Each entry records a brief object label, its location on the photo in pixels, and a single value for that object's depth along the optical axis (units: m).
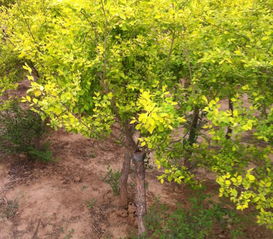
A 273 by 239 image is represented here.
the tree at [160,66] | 3.39
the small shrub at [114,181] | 7.37
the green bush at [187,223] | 4.81
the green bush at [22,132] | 7.93
